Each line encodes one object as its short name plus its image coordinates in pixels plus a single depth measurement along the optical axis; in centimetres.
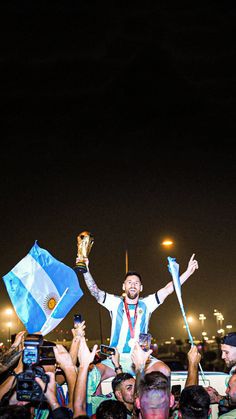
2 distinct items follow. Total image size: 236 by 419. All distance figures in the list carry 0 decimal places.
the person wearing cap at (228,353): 514
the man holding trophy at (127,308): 718
